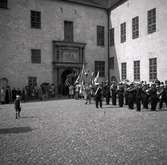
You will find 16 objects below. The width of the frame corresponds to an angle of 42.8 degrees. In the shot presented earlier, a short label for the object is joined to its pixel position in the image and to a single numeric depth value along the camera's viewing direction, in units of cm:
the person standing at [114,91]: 1564
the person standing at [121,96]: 1464
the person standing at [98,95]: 1381
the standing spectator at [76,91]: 2005
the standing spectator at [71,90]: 2066
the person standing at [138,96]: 1251
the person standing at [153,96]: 1264
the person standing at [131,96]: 1323
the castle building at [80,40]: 1948
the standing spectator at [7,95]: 1825
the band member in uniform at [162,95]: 1307
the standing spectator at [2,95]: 1778
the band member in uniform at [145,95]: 1330
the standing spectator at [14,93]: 1962
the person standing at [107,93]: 1589
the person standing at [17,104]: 1032
